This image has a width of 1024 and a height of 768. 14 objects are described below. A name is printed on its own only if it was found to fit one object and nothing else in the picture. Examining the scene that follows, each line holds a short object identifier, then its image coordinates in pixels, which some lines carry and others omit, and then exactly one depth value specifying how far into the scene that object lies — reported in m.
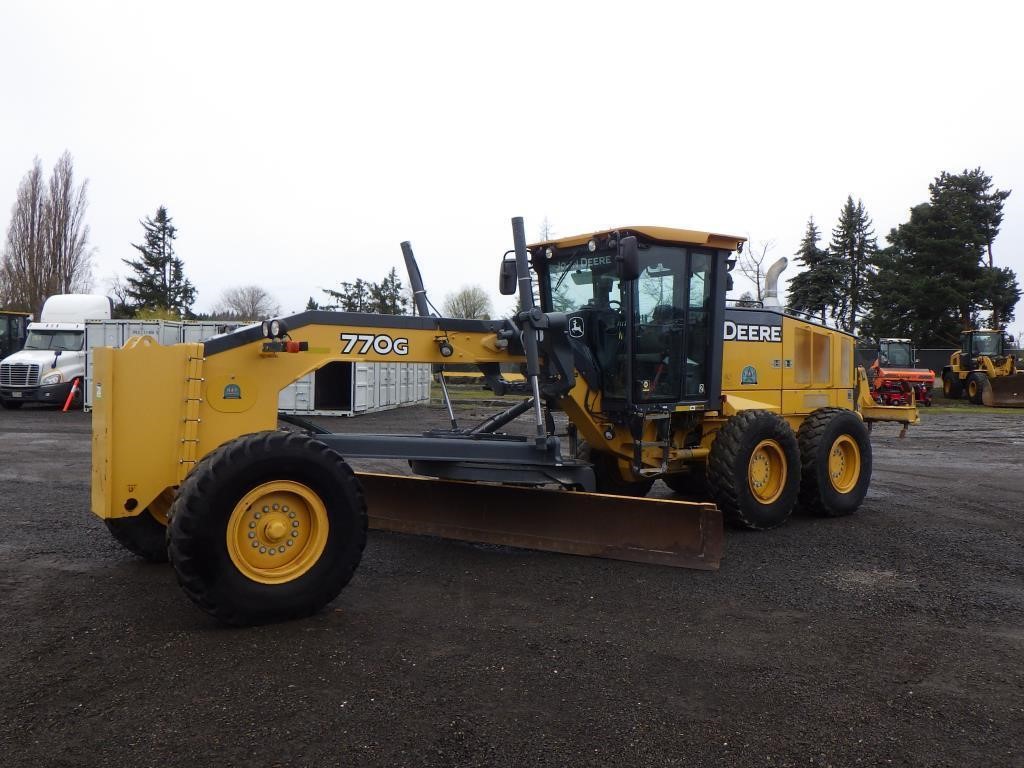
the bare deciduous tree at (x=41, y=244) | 42.50
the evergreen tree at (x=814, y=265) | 31.36
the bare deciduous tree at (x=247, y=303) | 65.38
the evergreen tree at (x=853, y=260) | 50.81
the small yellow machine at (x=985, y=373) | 29.38
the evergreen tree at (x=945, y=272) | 43.31
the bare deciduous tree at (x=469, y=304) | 53.72
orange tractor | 28.75
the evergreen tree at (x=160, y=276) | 50.97
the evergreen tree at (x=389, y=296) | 53.91
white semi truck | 21.84
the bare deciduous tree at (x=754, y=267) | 31.79
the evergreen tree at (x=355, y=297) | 50.76
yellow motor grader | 4.61
